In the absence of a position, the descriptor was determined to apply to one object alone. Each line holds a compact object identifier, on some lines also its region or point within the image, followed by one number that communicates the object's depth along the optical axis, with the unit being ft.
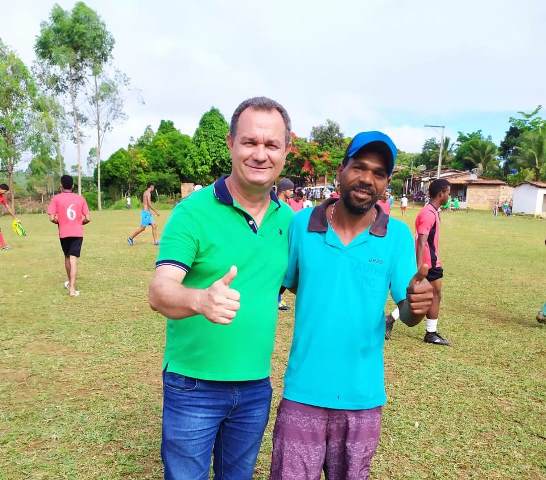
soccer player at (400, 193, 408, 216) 104.27
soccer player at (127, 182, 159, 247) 45.68
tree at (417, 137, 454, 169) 230.27
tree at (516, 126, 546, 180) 155.53
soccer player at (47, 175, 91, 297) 26.11
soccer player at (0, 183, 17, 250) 43.47
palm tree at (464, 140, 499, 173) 208.13
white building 127.39
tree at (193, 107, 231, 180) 151.02
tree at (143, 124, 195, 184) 154.61
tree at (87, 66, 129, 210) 124.67
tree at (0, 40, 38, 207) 101.65
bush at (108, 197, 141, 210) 132.24
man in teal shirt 6.71
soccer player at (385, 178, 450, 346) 19.02
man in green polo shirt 6.41
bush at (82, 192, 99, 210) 135.54
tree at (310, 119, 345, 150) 176.14
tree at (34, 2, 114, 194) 116.98
